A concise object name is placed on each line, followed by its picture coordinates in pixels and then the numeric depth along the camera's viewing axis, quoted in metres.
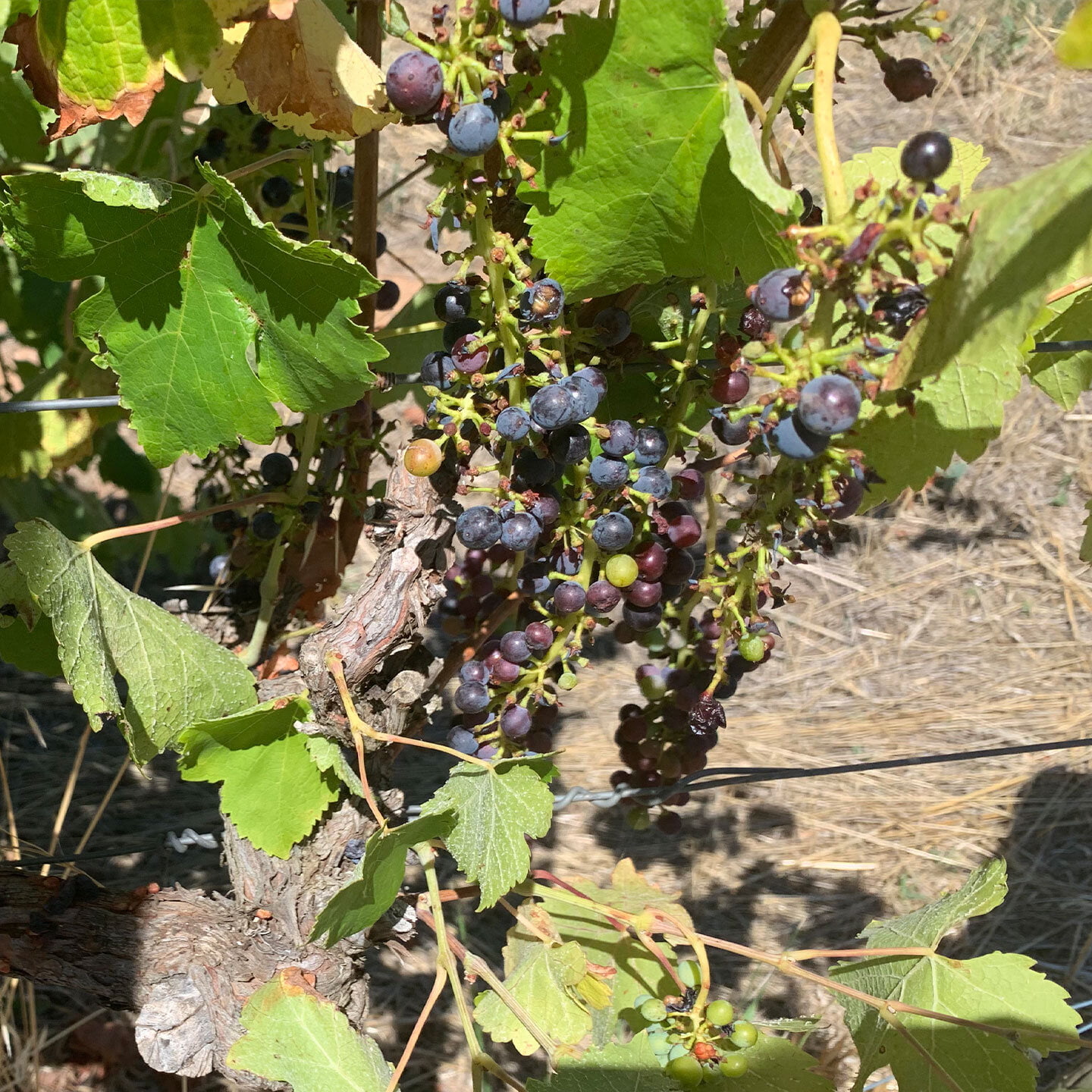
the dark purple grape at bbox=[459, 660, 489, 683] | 0.47
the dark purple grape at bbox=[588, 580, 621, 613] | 0.42
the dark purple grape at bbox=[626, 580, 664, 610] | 0.43
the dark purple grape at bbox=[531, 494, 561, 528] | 0.41
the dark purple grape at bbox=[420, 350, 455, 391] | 0.41
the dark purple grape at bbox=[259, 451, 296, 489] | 0.51
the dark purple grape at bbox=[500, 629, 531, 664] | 0.45
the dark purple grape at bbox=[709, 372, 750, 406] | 0.39
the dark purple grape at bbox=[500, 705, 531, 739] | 0.47
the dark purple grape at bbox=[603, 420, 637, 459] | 0.40
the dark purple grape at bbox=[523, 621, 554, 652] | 0.44
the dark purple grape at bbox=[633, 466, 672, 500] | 0.40
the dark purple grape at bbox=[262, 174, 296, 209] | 0.51
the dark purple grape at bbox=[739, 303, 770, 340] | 0.38
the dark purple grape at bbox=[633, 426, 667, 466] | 0.41
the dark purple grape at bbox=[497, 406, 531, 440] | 0.39
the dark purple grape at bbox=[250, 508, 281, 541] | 0.51
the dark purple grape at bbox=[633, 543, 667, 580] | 0.43
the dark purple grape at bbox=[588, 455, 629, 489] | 0.40
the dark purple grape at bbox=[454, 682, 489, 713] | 0.47
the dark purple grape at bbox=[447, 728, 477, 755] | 0.49
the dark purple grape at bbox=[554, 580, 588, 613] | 0.42
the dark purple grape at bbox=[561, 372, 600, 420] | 0.38
